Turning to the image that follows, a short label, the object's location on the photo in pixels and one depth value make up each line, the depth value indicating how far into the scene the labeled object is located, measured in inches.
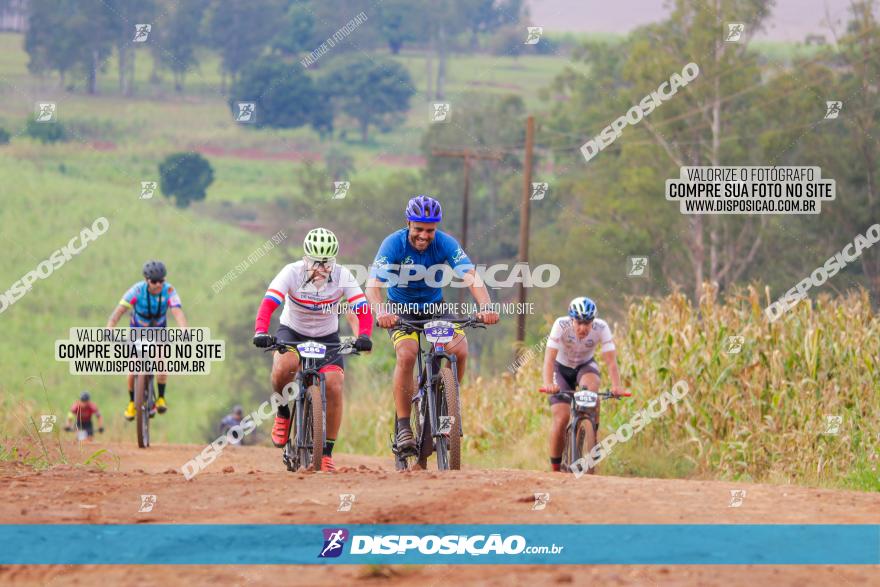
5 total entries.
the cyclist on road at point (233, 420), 1015.6
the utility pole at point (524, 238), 1203.2
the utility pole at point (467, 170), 1375.5
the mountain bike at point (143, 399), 653.3
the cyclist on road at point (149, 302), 655.8
